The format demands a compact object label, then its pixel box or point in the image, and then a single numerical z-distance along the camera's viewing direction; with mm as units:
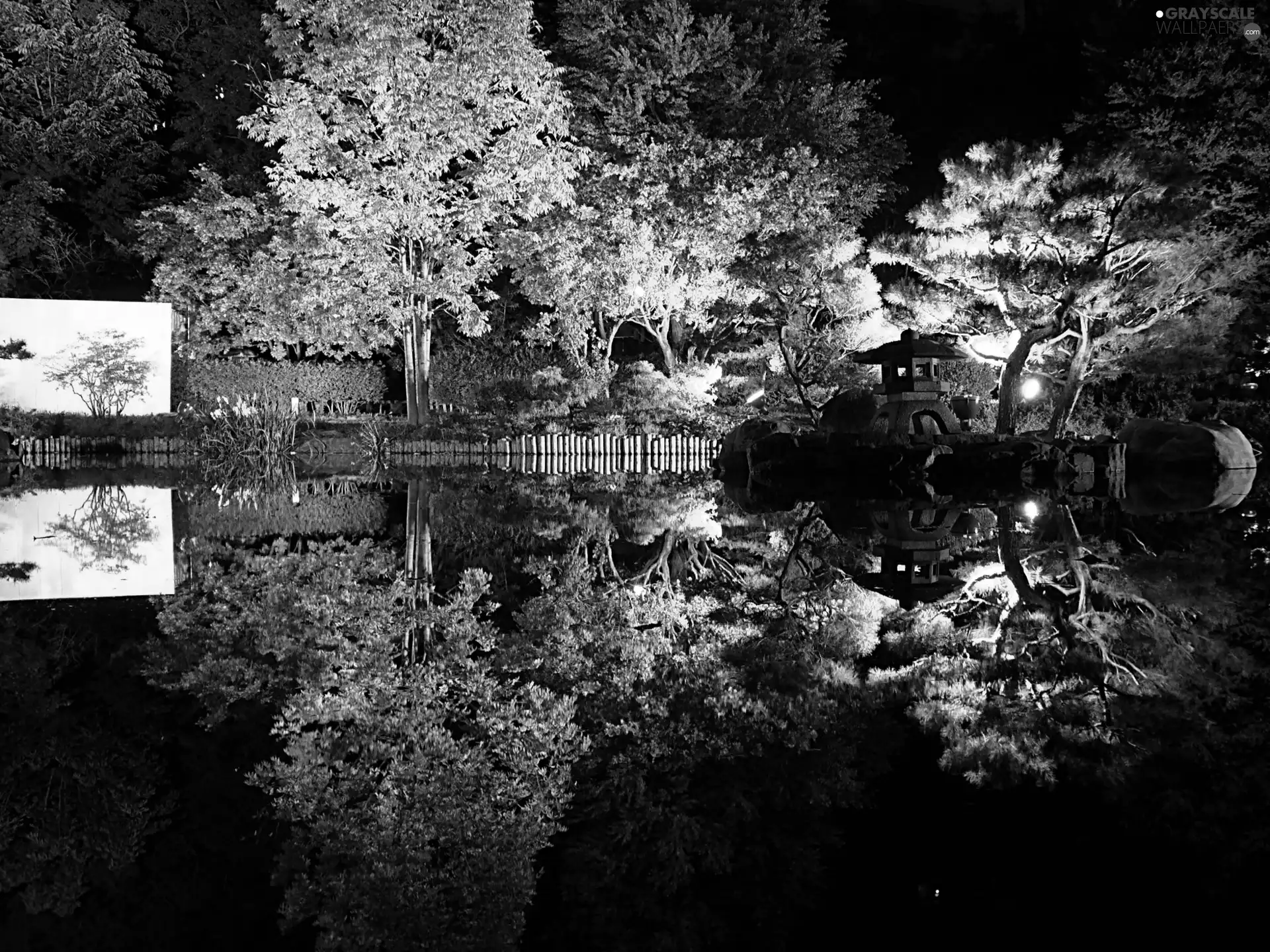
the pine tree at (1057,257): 13156
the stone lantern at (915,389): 13414
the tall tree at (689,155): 17859
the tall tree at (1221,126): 15609
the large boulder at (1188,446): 12664
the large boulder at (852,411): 14352
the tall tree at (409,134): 18531
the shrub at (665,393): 18250
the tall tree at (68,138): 24109
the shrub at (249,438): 17281
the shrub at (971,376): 19391
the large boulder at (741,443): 14781
